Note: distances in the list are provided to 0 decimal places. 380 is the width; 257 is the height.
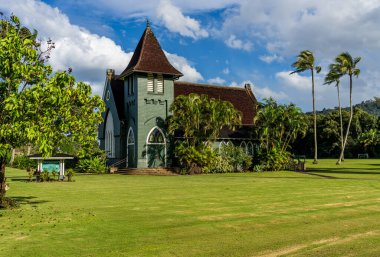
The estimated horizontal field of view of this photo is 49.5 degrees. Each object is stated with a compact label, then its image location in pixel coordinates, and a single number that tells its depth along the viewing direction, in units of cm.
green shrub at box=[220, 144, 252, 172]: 4025
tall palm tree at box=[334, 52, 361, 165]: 5222
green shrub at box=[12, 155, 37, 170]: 4863
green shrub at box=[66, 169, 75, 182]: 2748
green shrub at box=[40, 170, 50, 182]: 2719
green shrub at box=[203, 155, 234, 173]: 3809
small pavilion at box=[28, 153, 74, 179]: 2842
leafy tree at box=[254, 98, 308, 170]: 4122
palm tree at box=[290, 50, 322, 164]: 5300
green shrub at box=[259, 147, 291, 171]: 4109
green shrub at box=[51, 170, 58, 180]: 2721
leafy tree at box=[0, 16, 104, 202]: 1190
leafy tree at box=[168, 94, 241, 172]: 3744
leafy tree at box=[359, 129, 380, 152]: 7075
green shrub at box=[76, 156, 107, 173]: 3972
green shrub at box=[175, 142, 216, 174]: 3741
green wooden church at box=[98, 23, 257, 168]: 3956
